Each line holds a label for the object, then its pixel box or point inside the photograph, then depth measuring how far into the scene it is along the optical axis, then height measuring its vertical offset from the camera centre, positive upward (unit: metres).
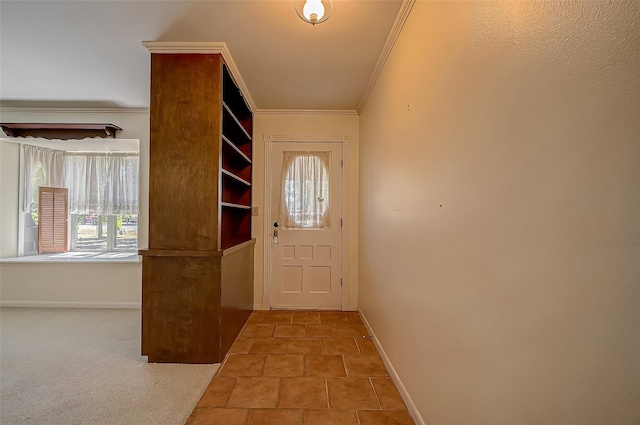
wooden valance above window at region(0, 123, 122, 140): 3.37 +1.04
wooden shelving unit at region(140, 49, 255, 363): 2.14 -0.01
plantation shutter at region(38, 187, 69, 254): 3.75 -0.06
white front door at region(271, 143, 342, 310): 3.47 -0.12
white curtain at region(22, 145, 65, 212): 3.66 +0.62
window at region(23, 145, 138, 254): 3.72 +0.45
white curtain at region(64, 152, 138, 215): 3.76 +0.41
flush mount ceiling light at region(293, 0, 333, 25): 1.57 +1.20
